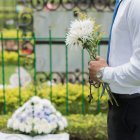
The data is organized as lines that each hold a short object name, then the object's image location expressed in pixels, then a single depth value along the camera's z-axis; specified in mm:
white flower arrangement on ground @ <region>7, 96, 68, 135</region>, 4296
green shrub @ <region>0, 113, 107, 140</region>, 4864
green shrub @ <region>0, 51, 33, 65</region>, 10742
